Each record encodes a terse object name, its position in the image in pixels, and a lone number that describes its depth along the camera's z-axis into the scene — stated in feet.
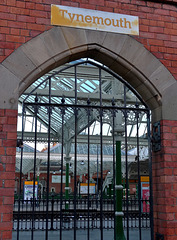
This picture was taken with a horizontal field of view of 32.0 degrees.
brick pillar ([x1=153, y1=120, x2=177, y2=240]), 14.10
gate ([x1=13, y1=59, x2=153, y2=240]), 15.88
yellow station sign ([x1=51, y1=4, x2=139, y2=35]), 14.57
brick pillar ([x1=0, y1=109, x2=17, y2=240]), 12.34
